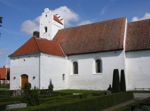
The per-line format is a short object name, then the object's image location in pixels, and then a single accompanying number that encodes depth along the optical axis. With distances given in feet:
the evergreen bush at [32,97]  27.40
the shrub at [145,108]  24.96
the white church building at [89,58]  57.43
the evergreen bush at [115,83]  51.05
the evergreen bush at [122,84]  52.65
